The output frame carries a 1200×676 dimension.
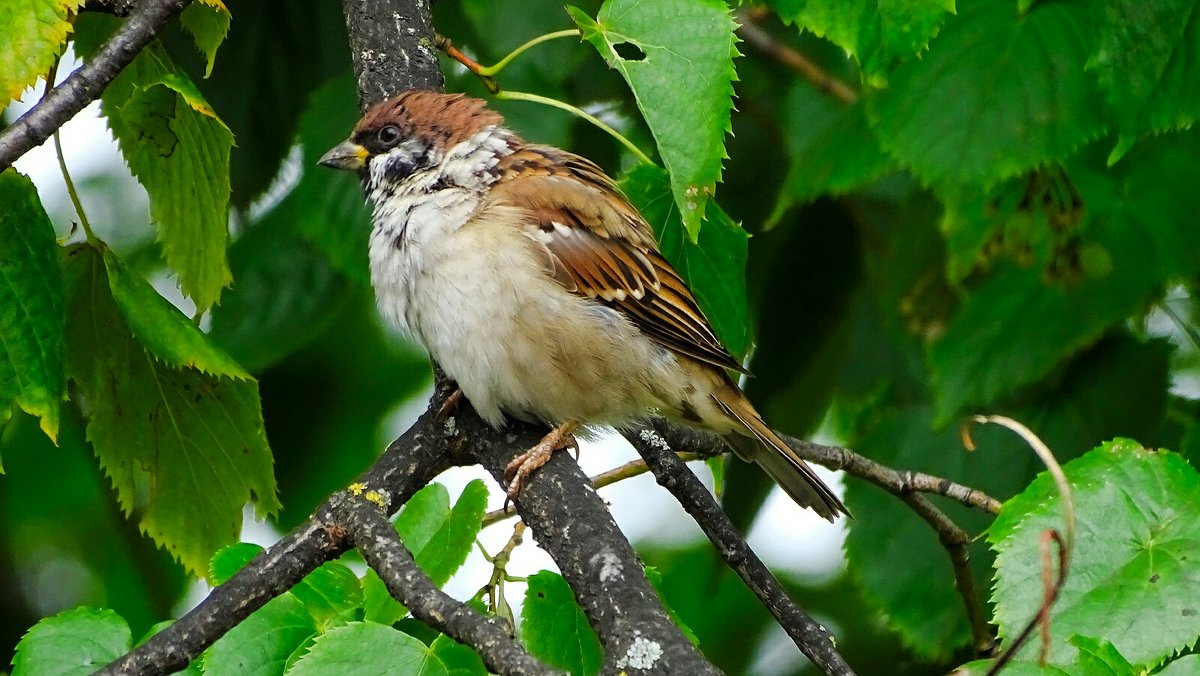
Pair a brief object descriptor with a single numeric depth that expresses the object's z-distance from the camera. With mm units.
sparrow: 3133
